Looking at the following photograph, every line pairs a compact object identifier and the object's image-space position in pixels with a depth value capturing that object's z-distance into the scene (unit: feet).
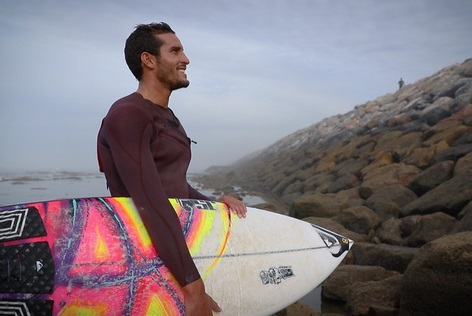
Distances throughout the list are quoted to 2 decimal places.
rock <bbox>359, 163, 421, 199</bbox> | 30.89
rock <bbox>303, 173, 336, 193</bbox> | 40.93
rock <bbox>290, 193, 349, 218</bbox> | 25.24
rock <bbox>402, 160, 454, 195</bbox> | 25.73
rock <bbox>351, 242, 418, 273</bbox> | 14.74
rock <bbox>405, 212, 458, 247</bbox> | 16.88
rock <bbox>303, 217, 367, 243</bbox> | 19.69
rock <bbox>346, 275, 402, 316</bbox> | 11.45
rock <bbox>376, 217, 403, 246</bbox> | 19.48
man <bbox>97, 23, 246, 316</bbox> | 5.65
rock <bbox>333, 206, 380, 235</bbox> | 21.76
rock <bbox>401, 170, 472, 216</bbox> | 19.56
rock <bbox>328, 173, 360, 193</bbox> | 37.17
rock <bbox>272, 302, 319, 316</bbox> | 10.71
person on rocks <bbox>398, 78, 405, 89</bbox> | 105.12
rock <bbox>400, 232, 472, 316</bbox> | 9.52
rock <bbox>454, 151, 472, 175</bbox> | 23.81
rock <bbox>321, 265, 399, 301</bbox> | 13.91
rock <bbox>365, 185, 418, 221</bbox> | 23.41
